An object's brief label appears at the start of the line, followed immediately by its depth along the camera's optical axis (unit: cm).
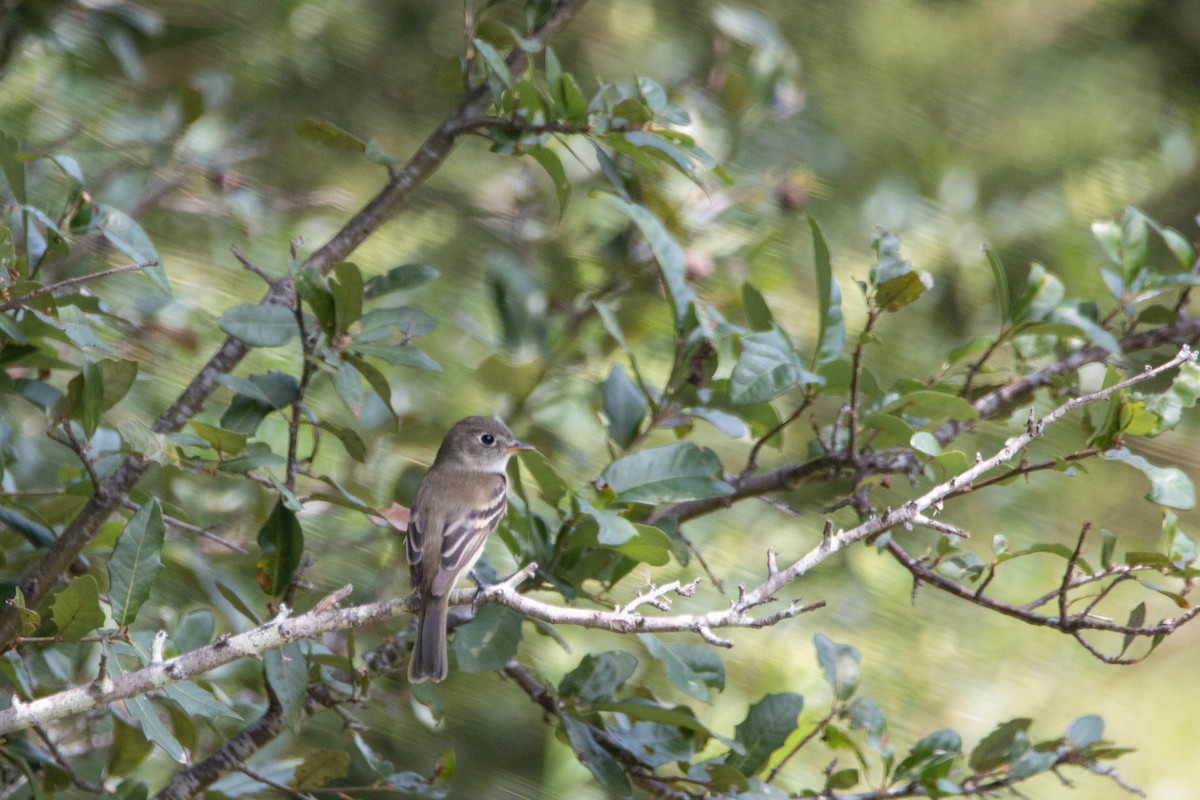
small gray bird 489
